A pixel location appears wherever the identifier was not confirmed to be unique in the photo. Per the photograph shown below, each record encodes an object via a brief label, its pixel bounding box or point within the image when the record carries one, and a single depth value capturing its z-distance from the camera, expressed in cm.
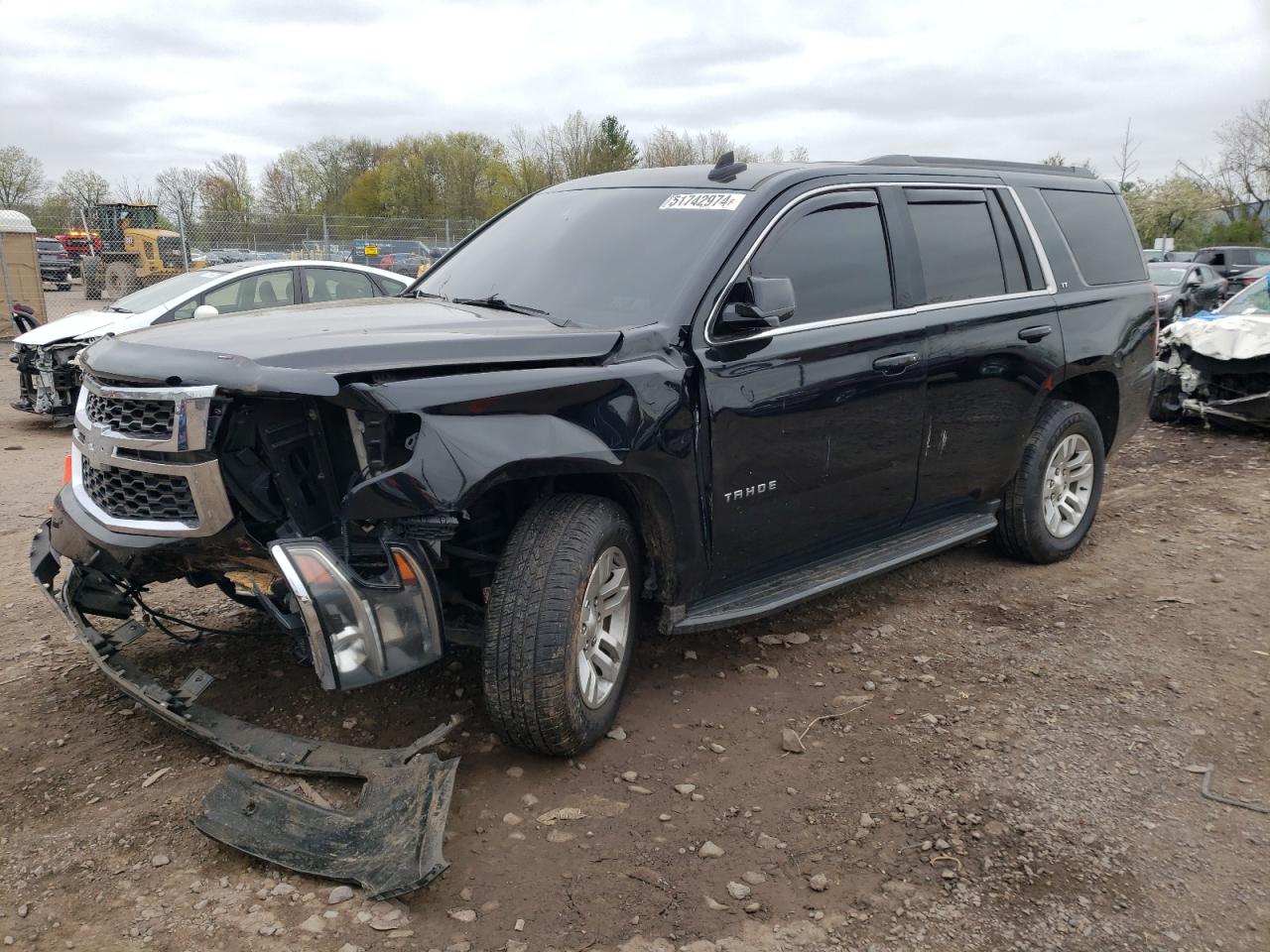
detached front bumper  278
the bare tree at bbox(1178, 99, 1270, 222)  4741
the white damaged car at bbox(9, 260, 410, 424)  917
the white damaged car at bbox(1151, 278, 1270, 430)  888
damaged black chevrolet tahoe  290
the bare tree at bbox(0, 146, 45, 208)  4000
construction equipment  2031
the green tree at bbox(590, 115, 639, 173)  4295
